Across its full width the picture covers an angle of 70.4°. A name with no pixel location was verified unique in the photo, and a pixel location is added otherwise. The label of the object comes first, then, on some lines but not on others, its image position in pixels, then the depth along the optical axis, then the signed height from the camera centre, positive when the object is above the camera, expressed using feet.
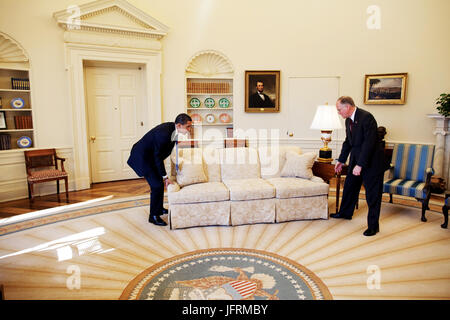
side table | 14.56 -2.44
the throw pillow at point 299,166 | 14.56 -2.19
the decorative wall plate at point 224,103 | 22.97 +1.06
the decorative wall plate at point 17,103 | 17.67 +0.81
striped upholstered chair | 13.96 -2.58
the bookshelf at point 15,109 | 17.48 +0.48
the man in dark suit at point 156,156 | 12.27 -1.51
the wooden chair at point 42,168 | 16.92 -2.87
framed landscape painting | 20.49 +1.93
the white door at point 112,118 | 20.72 -0.01
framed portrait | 22.22 +1.87
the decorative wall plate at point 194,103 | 22.57 +1.05
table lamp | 14.30 -0.05
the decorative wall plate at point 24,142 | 17.95 -1.35
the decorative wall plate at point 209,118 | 23.07 -0.01
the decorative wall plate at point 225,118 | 23.22 -0.01
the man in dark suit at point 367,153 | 12.01 -1.34
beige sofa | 12.91 -2.98
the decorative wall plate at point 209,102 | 22.80 +1.12
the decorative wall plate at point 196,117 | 22.74 +0.06
